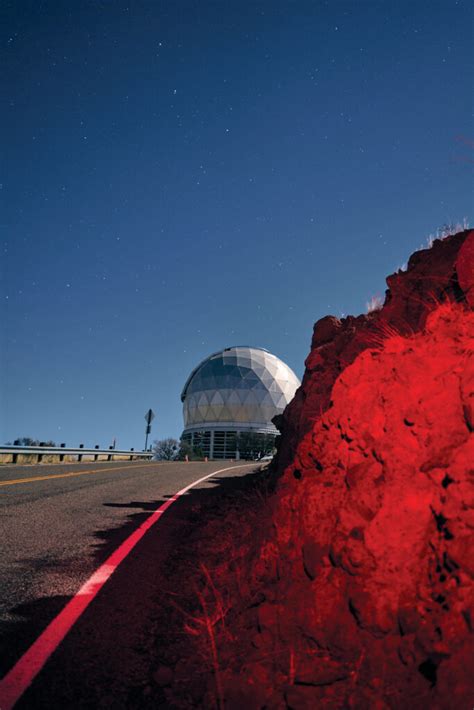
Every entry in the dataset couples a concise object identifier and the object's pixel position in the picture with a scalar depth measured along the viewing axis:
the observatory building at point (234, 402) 49.91
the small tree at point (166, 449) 50.43
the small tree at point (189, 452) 43.28
